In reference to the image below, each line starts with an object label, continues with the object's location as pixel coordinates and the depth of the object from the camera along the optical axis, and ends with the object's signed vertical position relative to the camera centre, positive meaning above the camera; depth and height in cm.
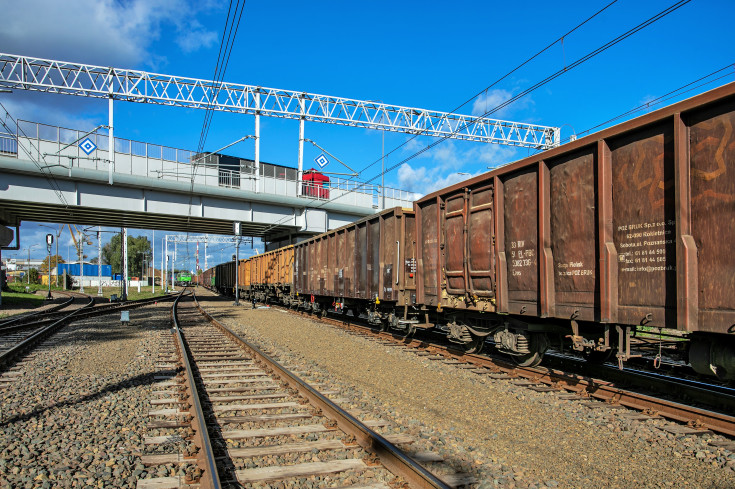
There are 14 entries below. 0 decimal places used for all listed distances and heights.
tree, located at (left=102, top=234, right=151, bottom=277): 12550 +317
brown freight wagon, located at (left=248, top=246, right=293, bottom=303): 2494 -67
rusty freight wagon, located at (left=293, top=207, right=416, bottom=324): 1201 -8
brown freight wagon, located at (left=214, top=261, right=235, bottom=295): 4443 -145
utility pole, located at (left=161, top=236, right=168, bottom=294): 6343 +89
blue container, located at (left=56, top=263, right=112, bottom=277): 9488 -139
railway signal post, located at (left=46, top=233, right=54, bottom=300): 3513 +164
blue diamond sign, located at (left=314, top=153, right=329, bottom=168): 3173 +676
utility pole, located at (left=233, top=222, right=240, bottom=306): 2941 +204
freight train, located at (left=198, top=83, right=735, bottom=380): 507 +26
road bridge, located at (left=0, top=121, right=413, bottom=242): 2420 +424
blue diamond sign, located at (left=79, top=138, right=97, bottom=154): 2495 +614
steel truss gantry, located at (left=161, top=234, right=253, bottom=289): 6584 +360
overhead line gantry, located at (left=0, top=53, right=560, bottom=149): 2472 +960
